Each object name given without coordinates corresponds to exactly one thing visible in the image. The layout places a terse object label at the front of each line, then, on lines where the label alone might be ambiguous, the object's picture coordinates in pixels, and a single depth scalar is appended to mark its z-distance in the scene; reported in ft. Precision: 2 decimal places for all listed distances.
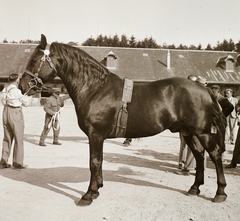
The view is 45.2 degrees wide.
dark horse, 14.52
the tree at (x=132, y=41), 186.76
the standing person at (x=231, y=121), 34.45
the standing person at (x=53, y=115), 31.52
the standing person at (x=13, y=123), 20.75
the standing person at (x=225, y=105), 18.19
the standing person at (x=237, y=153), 20.99
